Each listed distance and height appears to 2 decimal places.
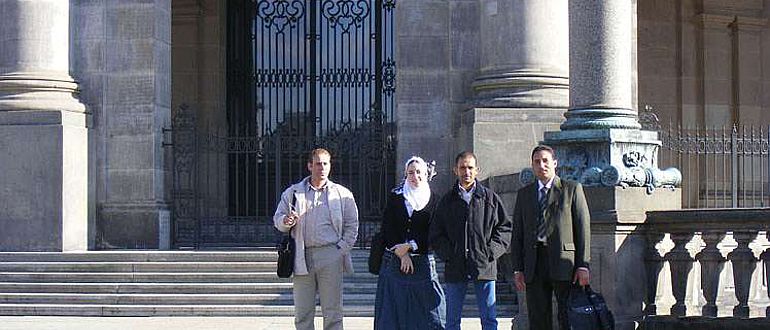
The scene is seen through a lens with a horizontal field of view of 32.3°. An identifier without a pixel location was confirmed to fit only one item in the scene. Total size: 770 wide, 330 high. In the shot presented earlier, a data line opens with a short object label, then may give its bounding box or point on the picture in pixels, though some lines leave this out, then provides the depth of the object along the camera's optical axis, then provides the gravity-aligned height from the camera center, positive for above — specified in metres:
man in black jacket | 10.16 -0.56
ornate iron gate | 23.72 +1.47
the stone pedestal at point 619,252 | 11.37 -0.76
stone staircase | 15.82 -1.49
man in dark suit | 9.69 -0.56
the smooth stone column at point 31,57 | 18.55 +1.53
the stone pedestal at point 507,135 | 17.64 +0.38
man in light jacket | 10.33 -0.56
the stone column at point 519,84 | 17.66 +1.06
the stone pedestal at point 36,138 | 18.39 +0.39
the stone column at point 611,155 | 11.40 +0.07
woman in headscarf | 10.09 -0.78
